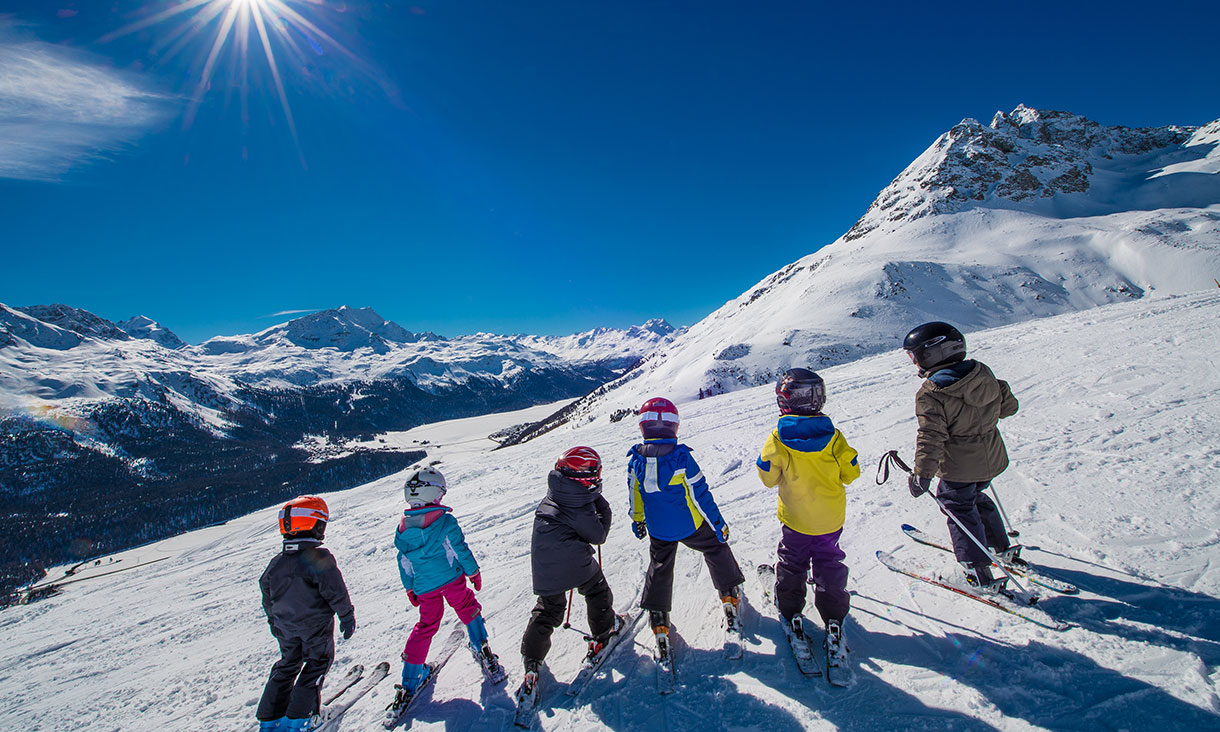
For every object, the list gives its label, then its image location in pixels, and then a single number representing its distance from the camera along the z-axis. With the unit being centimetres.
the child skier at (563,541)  430
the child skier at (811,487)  383
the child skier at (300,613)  442
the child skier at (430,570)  462
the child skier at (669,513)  433
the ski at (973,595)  371
